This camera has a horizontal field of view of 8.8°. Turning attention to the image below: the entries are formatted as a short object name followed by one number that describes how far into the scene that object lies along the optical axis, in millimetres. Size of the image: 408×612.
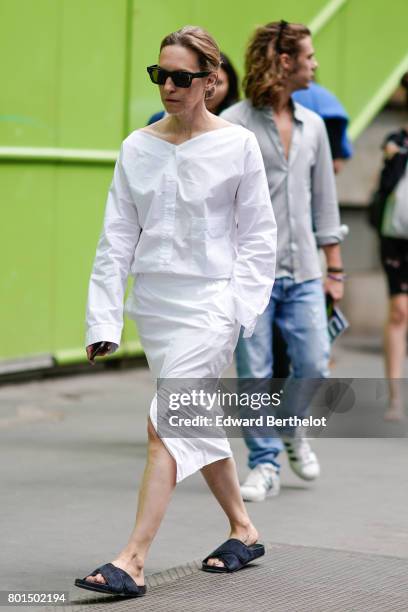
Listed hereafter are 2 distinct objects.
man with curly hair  11393
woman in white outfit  8627
